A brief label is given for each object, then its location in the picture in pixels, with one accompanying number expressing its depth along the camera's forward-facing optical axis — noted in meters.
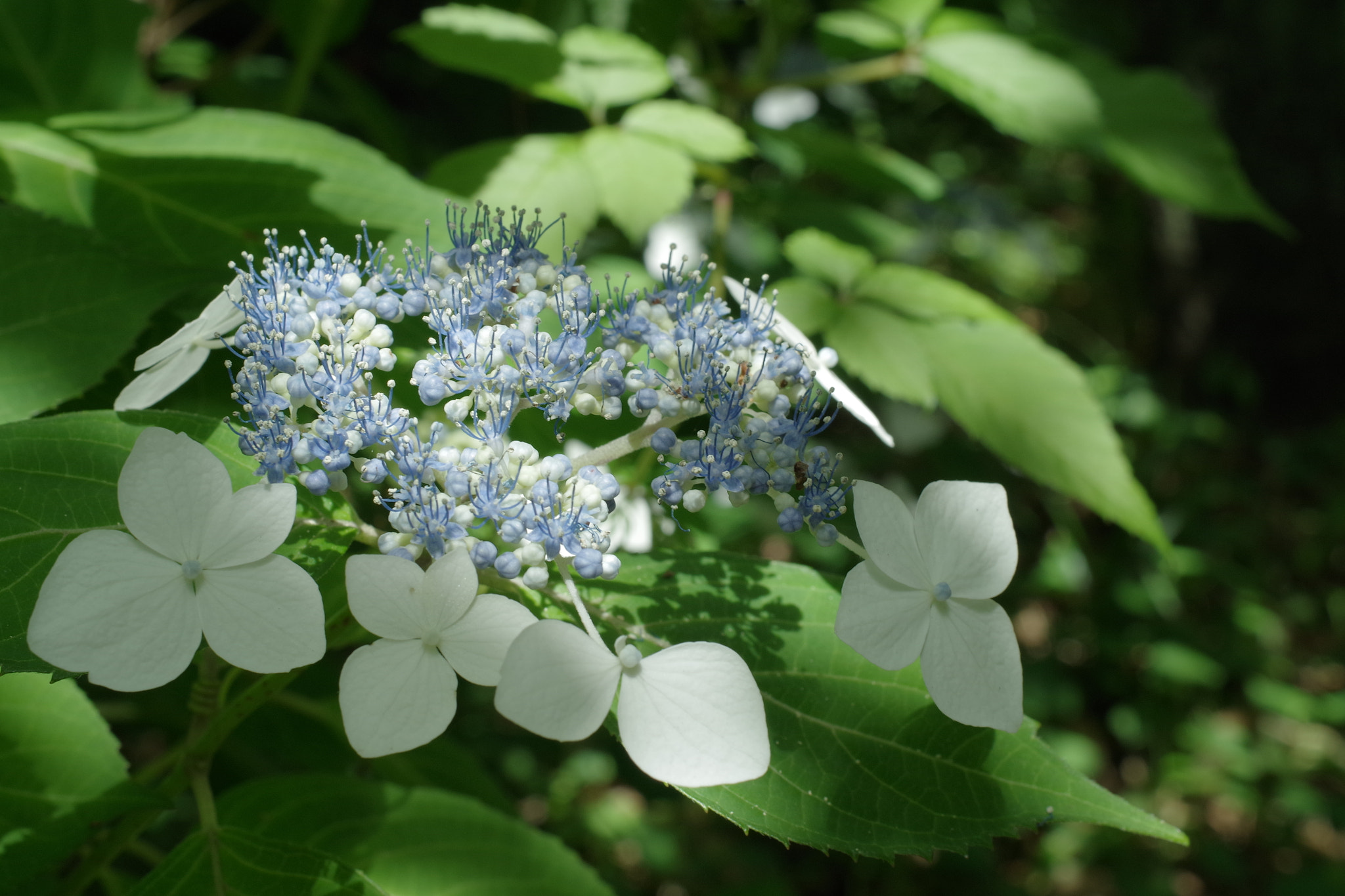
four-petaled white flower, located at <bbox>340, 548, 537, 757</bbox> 0.27
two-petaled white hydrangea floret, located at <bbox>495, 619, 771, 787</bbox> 0.27
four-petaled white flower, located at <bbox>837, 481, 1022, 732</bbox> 0.28
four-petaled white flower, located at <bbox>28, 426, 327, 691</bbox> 0.27
